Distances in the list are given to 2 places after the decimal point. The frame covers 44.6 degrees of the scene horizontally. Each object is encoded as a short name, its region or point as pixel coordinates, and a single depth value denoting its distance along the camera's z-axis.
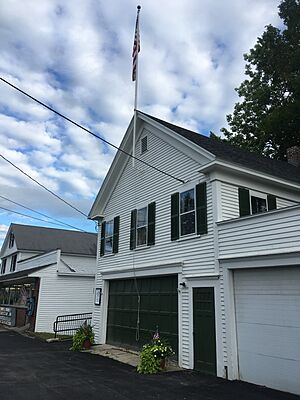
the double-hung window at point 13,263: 33.59
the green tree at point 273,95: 25.31
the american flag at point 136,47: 13.51
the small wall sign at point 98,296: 16.88
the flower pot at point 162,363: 10.64
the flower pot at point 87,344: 15.06
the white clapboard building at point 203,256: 8.80
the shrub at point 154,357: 10.44
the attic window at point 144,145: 15.53
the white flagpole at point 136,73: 13.48
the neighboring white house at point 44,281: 21.56
